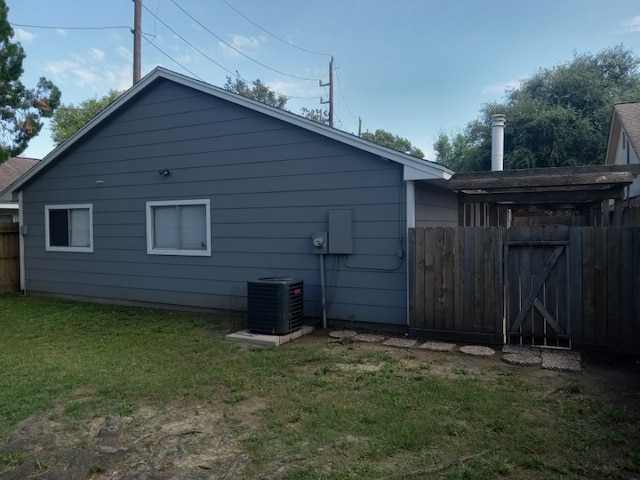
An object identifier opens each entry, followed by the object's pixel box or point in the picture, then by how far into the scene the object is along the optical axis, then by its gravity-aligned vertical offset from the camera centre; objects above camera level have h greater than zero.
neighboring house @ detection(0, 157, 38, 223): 16.41 +2.37
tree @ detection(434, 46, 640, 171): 21.94 +5.72
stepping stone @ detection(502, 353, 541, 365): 5.15 -1.38
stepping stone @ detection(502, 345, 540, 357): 5.55 -1.37
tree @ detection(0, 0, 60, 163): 9.34 +2.82
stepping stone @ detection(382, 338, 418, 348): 6.03 -1.39
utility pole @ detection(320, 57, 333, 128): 25.03 +7.54
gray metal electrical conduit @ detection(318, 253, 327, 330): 7.05 -0.90
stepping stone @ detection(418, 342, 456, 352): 5.80 -1.39
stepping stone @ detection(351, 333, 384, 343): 6.33 -1.39
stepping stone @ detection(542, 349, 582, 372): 4.93 -1.37
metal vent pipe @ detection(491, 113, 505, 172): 10.29 +1.96
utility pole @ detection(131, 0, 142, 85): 13.62 +5.69
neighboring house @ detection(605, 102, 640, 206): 13.38 +3.04
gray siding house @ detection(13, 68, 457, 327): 6.86 +0.50
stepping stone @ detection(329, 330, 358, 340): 6.54 -1.38
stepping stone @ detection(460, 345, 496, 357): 5.55 -1.38
